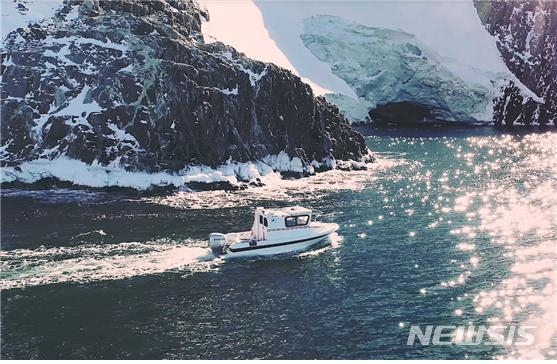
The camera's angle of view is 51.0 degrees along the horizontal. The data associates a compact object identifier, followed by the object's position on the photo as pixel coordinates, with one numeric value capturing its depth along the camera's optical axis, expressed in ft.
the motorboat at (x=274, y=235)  184.14
